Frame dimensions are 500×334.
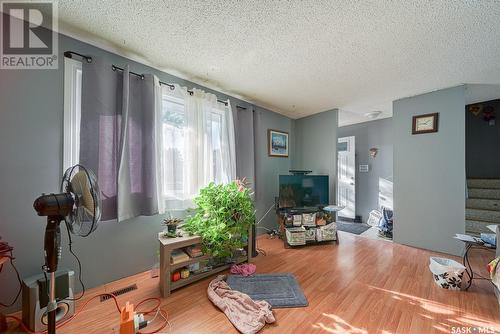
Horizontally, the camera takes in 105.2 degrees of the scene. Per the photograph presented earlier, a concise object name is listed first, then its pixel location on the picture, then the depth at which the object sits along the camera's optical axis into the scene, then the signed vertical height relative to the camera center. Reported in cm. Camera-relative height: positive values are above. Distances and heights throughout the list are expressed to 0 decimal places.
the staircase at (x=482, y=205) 304 -62
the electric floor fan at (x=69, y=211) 99 -23
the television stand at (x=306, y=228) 278 -91
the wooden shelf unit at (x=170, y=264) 168 -89
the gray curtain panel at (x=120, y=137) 165 +28
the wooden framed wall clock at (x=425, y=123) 265 +63
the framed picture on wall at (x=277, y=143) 354 +47
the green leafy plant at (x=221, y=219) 190 -54
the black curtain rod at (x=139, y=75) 180 +94
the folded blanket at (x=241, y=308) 132 -109
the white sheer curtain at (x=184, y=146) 215 +26
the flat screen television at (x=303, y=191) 307 -38
